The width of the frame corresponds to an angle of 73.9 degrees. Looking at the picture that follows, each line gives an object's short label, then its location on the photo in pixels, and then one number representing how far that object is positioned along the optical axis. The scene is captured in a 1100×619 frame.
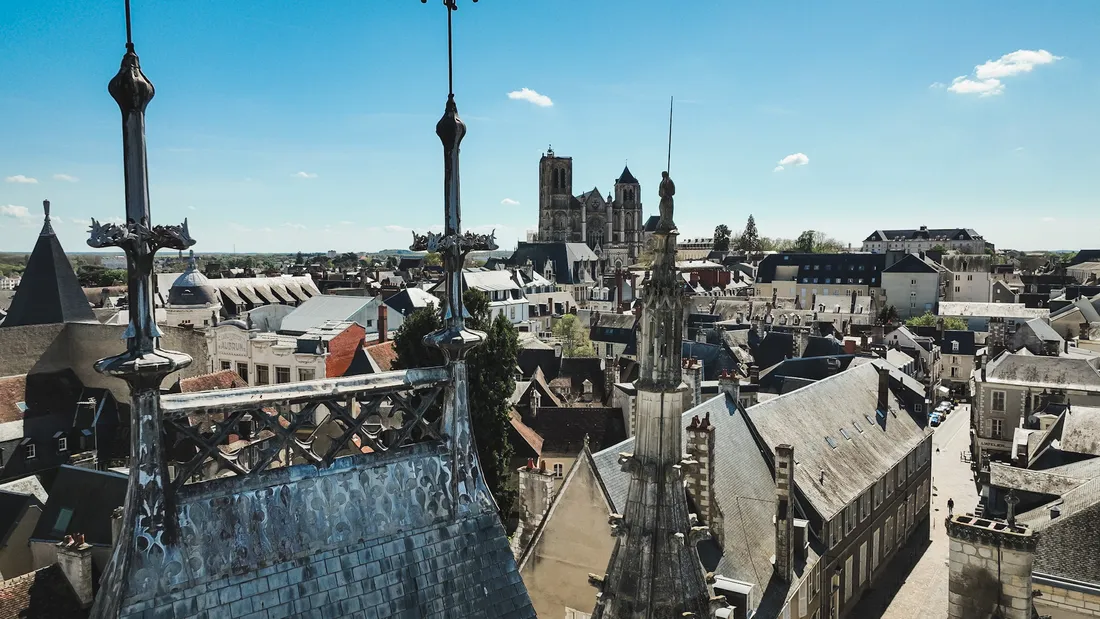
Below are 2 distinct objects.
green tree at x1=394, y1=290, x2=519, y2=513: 25.52
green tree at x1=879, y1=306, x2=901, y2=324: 78.19
